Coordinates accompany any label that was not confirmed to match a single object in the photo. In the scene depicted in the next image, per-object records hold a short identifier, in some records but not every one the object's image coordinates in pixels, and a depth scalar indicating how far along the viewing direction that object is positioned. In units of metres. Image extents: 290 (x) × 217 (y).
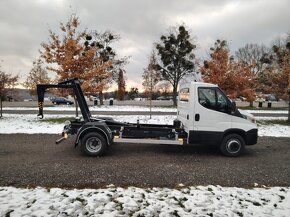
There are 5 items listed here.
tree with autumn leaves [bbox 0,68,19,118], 16.92
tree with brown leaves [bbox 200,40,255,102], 17.00
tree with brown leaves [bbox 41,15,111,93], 15.18
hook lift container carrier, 7.58
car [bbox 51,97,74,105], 40.91
